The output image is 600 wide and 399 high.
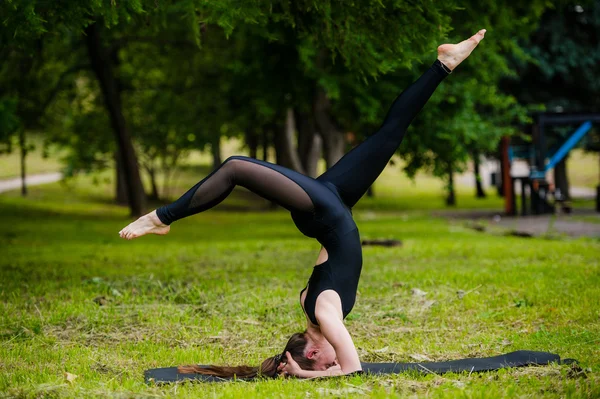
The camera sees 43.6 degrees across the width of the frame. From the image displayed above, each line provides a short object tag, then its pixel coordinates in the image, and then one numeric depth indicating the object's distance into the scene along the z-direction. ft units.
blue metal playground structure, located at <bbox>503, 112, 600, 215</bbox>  77.77
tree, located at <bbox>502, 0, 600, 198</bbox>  89.71
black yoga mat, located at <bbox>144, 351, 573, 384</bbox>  16.53
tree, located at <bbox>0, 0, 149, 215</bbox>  25.09
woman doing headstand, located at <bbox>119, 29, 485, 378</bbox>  16.51
